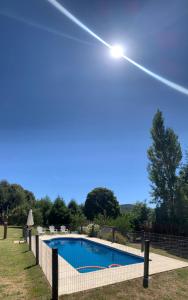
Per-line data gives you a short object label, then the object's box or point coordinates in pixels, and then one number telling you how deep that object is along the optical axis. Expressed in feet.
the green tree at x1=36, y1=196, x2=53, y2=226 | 61.70
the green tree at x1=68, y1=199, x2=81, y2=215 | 65.62
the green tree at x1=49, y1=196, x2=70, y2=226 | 60.36
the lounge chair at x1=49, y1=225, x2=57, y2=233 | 50.14
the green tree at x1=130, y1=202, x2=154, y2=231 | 48.87
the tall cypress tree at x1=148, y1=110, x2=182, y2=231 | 54.30
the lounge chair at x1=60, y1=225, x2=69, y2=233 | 51.65
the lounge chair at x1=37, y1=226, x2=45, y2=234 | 46.94
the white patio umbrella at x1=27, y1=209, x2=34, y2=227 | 42.71
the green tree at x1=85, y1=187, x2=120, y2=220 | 94.25
